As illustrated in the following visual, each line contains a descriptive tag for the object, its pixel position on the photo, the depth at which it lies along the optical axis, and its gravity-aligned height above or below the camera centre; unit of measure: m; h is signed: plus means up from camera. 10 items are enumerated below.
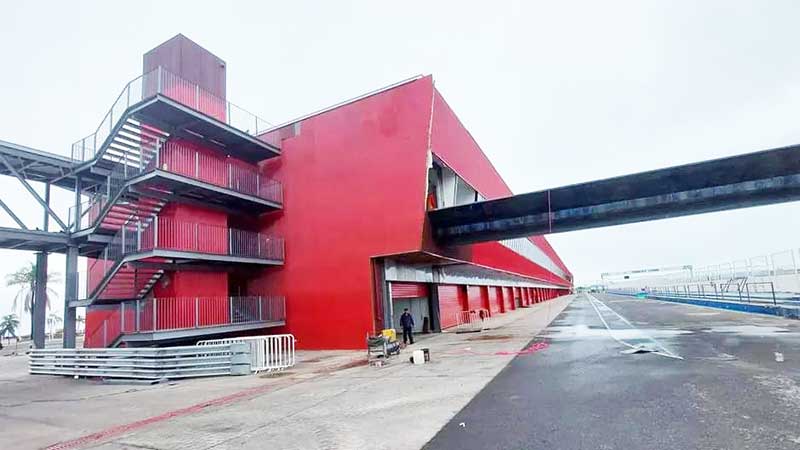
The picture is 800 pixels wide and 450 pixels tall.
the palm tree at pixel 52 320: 55.41 -0.77
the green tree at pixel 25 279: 50.52 +4.10
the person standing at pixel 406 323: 18.61 -1.34
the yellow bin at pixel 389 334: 15.33 -1.42
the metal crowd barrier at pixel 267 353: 13.76 -1.66
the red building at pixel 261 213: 16.88 +3.68
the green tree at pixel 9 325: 47.91 -0.83
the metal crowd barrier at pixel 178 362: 13.37 -1.66
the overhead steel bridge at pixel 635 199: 14.93 +2.80
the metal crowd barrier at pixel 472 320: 26.95 -2.31
